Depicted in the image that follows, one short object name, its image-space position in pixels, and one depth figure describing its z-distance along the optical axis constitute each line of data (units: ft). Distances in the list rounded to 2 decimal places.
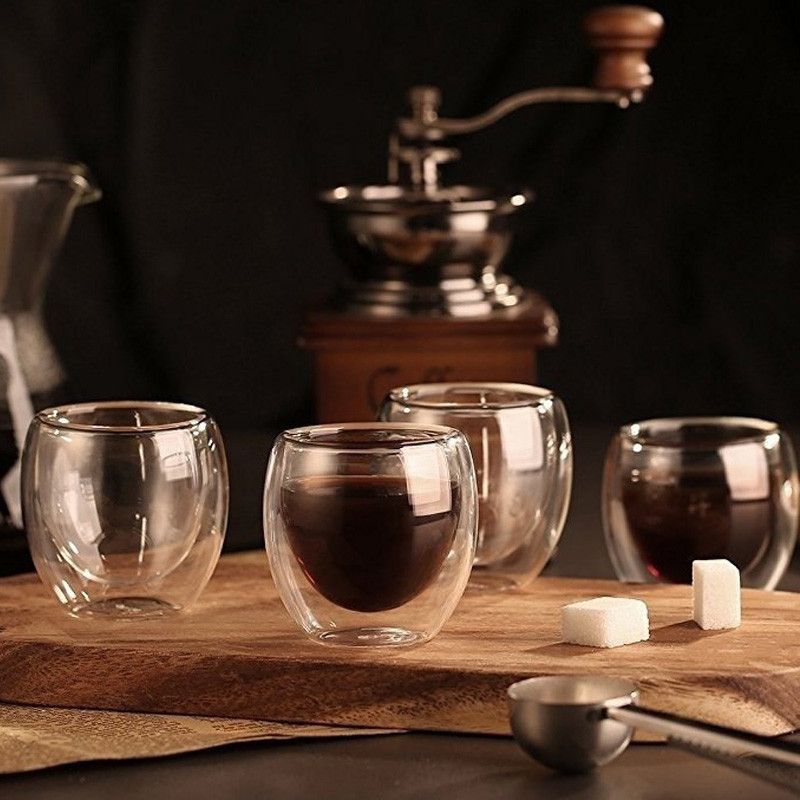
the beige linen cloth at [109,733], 3.07
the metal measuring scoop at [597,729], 2.97
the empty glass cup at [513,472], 3.47
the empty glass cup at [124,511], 3.32
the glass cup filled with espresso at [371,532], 3.17
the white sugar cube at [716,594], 3.27
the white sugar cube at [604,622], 3.21
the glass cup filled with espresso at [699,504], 3.55
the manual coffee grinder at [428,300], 4.29
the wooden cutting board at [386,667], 3.13
